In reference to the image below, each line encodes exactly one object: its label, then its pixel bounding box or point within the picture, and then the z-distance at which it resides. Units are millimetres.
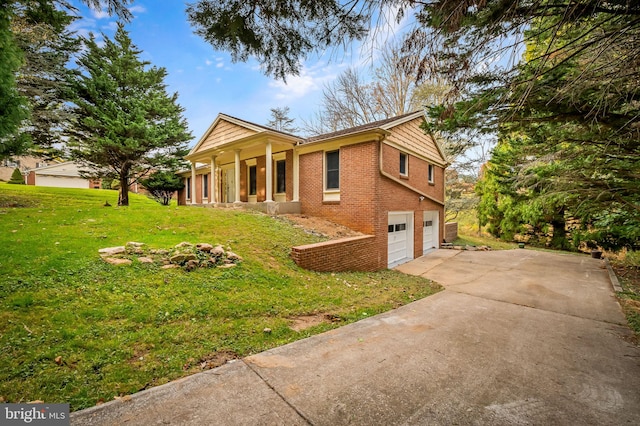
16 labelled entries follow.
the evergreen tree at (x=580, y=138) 3535
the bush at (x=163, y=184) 18328
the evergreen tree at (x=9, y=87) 4404
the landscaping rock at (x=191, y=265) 5340
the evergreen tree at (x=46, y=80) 11500
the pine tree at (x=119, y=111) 12633
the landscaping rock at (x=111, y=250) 5488
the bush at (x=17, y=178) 26695
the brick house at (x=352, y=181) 9336
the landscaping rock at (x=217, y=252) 6008
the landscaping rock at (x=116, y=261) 5097
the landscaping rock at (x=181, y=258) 5488
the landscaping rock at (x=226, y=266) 5646
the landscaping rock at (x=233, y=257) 6043
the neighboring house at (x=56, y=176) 30500
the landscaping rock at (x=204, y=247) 6098
